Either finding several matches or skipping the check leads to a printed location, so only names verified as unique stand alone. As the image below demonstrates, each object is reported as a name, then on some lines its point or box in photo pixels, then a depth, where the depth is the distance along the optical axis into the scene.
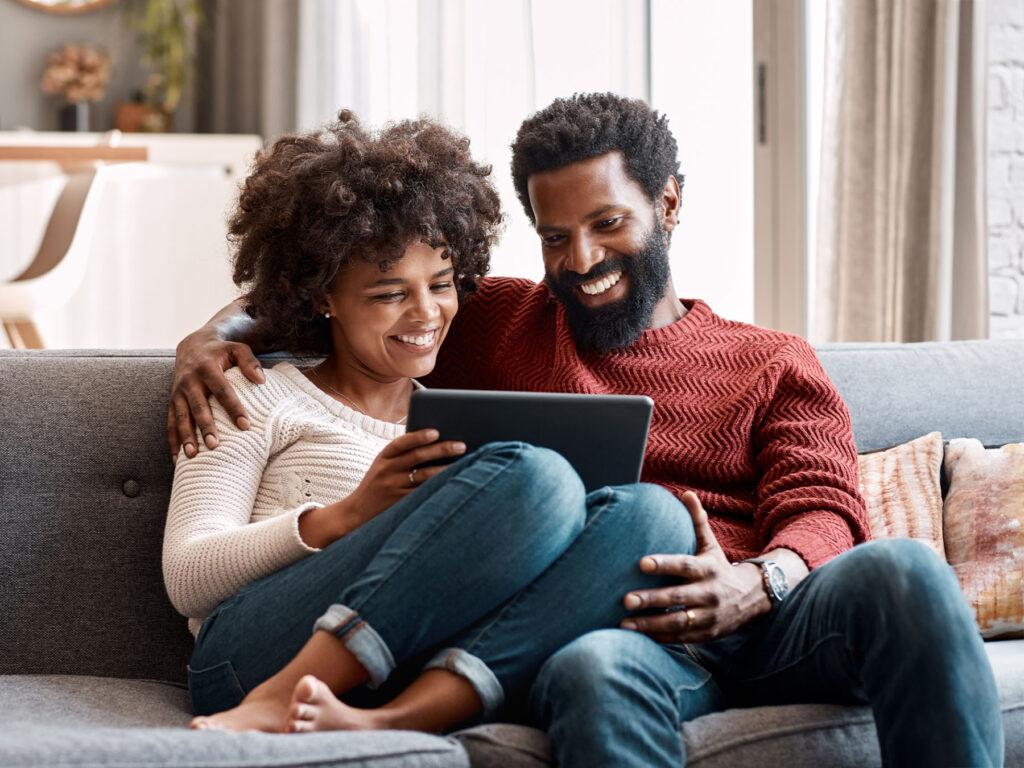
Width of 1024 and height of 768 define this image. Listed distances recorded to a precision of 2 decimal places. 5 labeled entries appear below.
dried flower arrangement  5.07
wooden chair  3.36
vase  5.04
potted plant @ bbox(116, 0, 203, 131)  5.01
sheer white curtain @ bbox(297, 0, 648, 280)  3.37
